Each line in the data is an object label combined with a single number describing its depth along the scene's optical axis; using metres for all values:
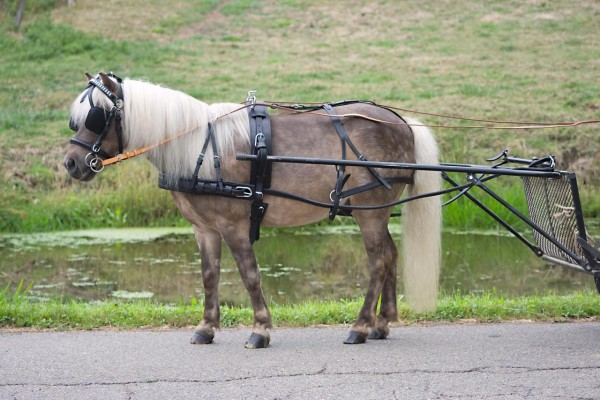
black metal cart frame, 6.00
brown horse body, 6.19
